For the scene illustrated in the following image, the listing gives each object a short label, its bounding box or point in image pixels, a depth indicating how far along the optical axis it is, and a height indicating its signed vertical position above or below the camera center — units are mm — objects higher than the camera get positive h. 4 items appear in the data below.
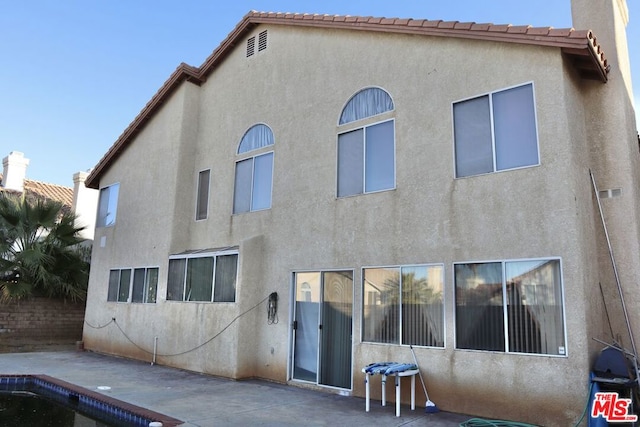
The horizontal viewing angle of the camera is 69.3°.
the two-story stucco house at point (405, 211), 7062 +1847
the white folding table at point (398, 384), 7461 -1269
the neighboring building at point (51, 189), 22422 +5821
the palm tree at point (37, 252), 15242 +1591
